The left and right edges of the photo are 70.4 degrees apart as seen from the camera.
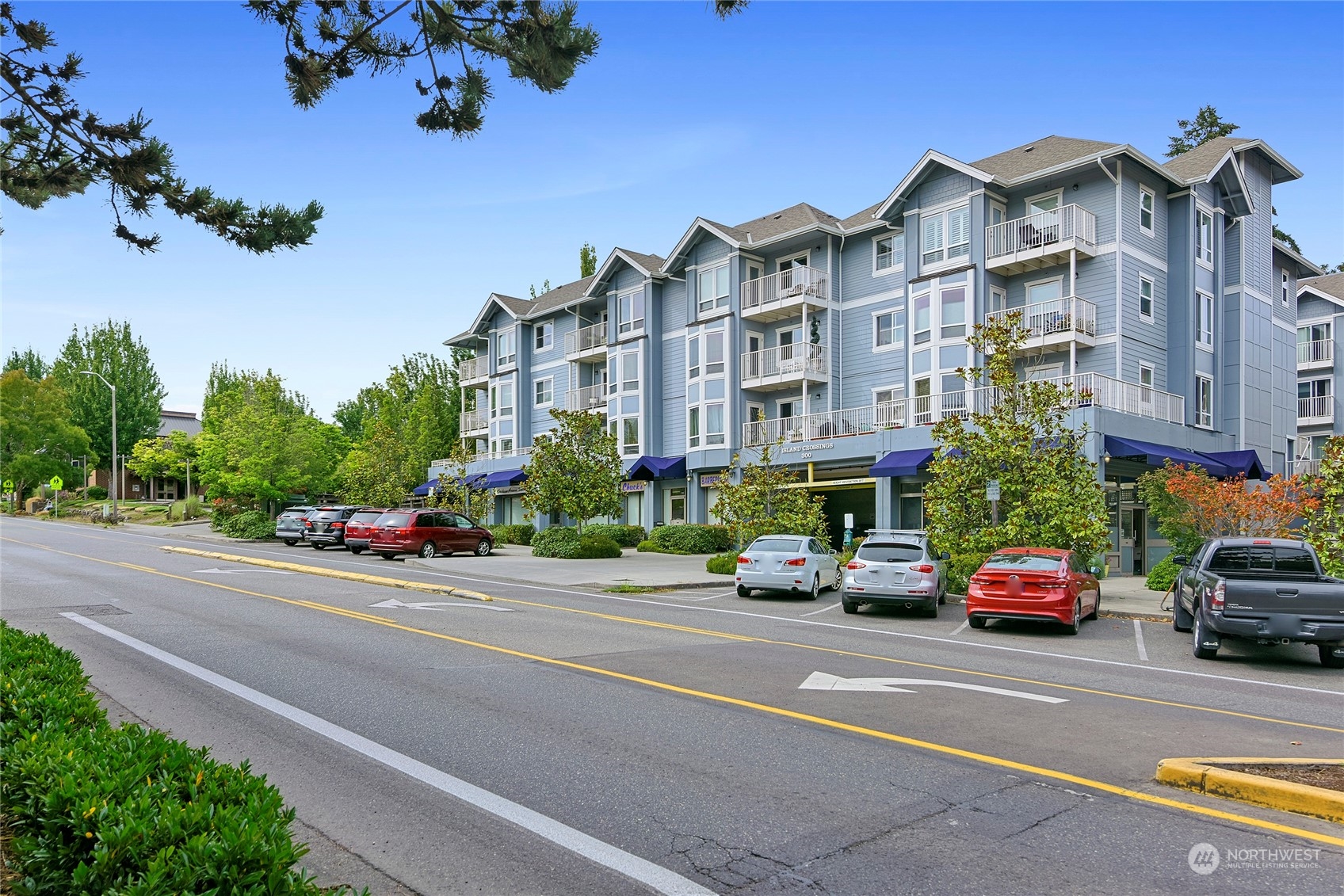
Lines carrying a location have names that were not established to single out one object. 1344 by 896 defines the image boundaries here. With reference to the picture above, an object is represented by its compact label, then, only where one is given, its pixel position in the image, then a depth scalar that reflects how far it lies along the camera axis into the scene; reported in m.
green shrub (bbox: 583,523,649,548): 39.75
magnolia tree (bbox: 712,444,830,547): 27.78
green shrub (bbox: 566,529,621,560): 33.47
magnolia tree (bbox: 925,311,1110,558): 21.25
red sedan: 15.96
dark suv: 37.09
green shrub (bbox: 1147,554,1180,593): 24.05
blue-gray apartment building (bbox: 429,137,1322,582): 31.30
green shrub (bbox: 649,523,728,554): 37.00
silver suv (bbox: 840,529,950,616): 18.00
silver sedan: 20.95
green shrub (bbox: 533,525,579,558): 33.53
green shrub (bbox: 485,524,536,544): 44.78
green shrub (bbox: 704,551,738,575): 27.38
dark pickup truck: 12.39
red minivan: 31.62
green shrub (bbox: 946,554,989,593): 22.28
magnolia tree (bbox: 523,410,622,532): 34.84
